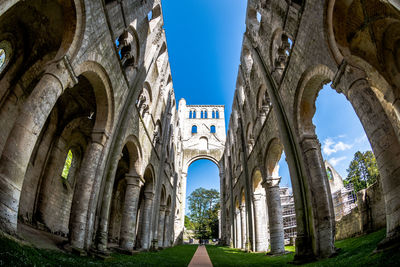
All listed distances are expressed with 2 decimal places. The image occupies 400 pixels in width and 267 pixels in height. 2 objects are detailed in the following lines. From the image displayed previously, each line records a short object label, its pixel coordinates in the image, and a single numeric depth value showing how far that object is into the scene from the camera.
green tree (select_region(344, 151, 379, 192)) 30.28
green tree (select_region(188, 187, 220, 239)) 42.34
